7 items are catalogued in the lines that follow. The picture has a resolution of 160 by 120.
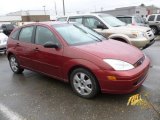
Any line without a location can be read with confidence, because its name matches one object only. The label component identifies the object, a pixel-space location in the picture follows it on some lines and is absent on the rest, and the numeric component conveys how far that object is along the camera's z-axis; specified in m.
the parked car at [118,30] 5.45
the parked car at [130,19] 9.80
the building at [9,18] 37.35
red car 2.80
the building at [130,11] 24.94
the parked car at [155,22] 11.57
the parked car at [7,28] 15.61
